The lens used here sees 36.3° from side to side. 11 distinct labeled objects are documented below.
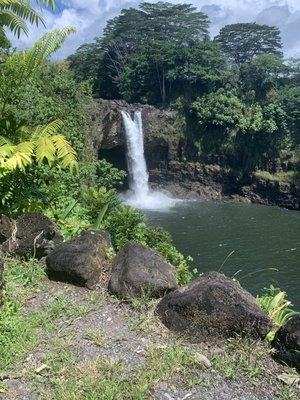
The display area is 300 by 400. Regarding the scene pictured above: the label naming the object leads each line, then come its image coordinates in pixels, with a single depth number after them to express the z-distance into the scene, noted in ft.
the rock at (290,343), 12.36
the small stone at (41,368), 11.84
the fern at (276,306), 16.34
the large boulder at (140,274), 15.51
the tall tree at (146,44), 123.34
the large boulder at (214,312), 13.43
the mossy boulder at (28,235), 17.56
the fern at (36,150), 17.25
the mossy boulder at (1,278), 13.64
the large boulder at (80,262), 16.19
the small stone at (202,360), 12.49
